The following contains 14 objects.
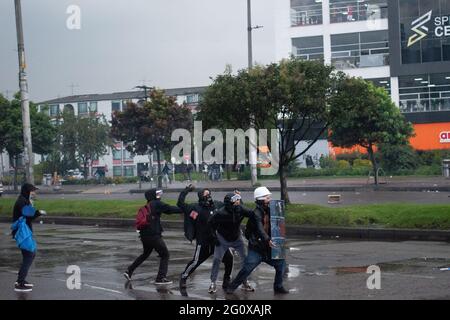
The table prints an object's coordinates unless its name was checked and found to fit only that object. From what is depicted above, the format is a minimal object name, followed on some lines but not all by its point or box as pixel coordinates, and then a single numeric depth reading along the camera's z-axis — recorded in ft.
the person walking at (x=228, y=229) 36.29
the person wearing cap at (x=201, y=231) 38.73
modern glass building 177.06
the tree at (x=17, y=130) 148.15
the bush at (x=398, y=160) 147.64
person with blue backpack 38.04
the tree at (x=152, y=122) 144.25
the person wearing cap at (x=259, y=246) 35.37
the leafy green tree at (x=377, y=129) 124.57
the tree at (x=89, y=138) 216.95
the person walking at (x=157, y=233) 39.65
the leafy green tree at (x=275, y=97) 69.87
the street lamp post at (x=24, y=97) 85.30
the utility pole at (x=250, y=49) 122.94
